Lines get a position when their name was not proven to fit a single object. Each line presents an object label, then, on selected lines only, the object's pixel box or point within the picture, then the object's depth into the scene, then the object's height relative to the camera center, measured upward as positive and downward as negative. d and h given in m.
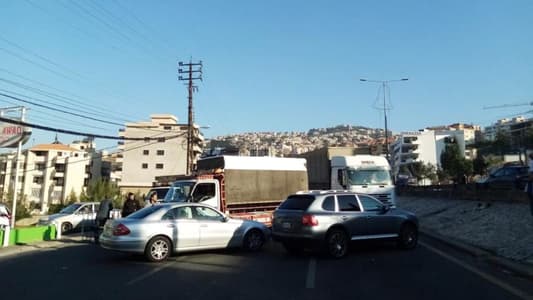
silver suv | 11.83 -0.59
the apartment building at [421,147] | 124.50 +14.13
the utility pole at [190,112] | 41.00 +7.90
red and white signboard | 18.50 +2.55
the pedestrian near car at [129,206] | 17.05 -0.25
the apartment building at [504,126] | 95.62 +21.60
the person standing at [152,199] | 19.17 +0.00
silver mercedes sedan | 11.59 -0.85
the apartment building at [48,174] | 85.88 +4.63
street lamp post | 41.89 +5.36
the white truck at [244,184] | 17.19 +0.61
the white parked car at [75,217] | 23.22 -0.91
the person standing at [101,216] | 16.70 -0.64
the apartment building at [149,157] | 86.50 +7.81
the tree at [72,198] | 62.33 +0.11
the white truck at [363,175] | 21.31 +1.17
